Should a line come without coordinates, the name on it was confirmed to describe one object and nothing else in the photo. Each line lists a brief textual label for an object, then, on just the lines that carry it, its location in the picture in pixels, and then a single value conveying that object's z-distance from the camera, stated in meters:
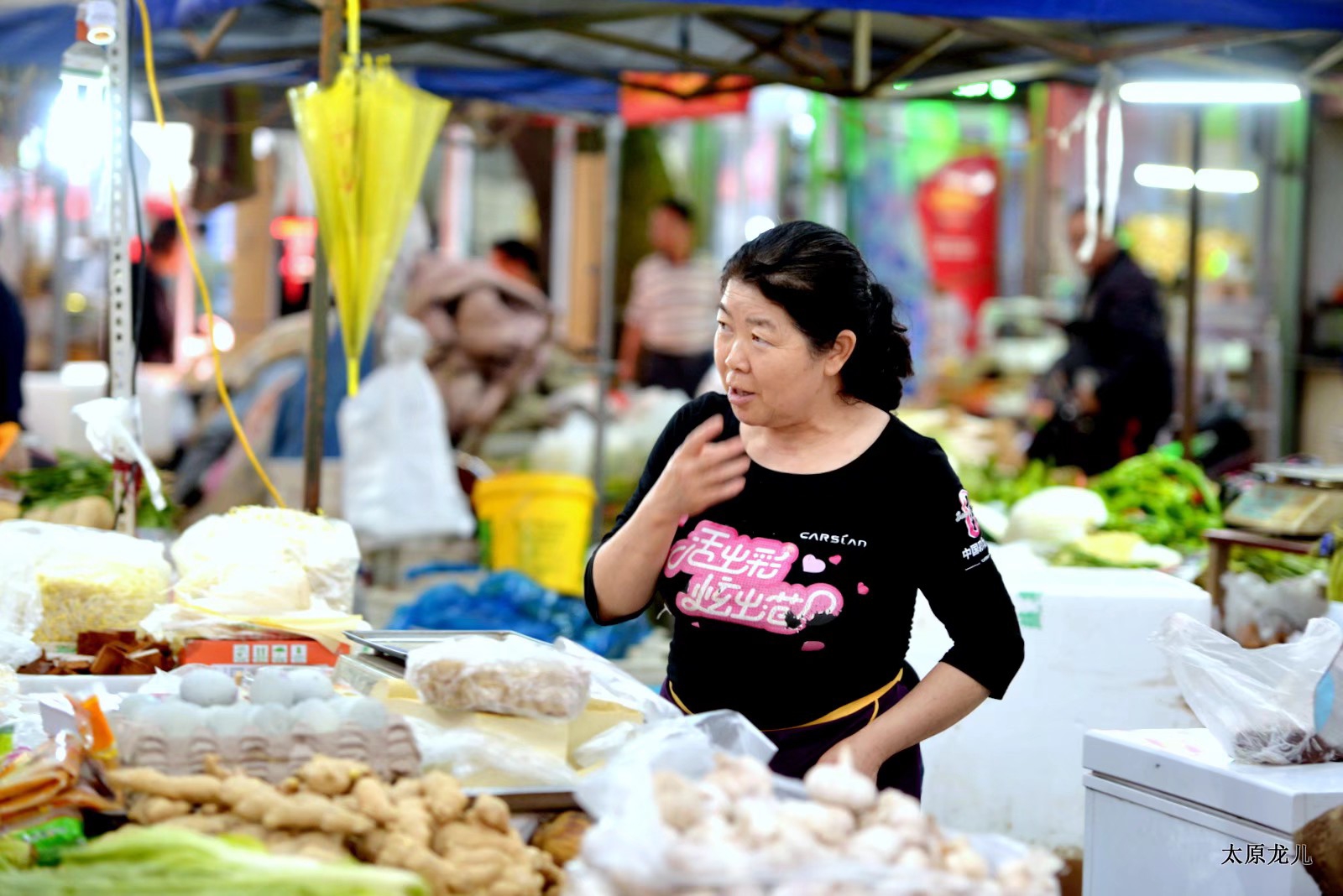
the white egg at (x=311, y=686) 2.45
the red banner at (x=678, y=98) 7.38
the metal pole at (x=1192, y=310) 7.79
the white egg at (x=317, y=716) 2.30
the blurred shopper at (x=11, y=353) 6.95
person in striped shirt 11.10
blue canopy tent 6.33
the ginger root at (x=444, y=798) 2.21
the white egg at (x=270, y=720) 2.29
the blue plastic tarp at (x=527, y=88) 8.15
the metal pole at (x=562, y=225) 17.50
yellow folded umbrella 4.43
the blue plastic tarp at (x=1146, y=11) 4.79
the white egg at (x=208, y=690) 2.43
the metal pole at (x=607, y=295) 8.78
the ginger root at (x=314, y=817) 2.11
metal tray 2.84
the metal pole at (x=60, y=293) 9.34
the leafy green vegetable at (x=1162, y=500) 6.33
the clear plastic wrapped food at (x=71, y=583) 3.55
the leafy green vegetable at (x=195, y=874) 1.92
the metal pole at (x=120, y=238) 4.09
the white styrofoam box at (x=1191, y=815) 2.83
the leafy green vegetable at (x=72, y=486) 5.93
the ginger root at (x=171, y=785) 2.17
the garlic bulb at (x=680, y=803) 1.93
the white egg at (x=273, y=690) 2.43
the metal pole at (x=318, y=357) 4.68
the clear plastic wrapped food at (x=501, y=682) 2.49
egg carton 2.25
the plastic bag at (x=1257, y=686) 3.02
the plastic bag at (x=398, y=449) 8.32
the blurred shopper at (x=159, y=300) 11.48
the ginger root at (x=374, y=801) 2.15
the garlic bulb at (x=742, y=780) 2.01
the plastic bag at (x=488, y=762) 2.42
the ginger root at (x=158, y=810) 2.15
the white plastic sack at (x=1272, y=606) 5.15
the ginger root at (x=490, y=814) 2.23
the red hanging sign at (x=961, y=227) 16.70
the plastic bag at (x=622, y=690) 2.67
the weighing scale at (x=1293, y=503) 5.31
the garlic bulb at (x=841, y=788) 2.00
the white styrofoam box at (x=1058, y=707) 4.48
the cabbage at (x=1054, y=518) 6.08
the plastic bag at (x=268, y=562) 3.61
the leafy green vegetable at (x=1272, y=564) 5.76
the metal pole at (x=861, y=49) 6.75
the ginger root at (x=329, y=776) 2.19
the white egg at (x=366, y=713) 2.31
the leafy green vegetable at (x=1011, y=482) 6.95
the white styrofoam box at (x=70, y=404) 8.73
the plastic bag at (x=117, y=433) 3.98
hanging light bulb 4.15
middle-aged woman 2.79
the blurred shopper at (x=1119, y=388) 8.52
